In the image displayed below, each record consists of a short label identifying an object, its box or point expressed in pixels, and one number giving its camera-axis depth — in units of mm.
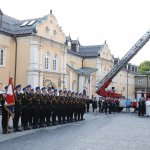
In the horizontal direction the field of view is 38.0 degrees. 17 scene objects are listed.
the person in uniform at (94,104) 21125
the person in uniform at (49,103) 10116
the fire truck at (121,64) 20096
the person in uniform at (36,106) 9314
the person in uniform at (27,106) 8834
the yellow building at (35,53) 22240
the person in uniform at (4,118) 8187
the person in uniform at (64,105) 11214
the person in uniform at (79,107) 12521
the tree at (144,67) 56802
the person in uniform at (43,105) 9741
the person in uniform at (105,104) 20278
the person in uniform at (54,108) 10410
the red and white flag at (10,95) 8282
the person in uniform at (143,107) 18145
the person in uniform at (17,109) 8519
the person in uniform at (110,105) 20237
